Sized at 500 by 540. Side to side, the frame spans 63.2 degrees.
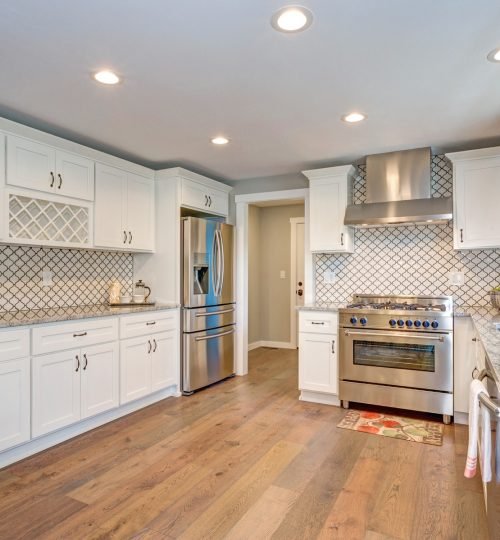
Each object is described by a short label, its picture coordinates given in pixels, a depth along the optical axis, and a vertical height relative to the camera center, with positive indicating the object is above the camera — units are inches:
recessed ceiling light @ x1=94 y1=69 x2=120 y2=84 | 92.0 +46.7
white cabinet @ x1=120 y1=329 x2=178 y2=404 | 136.9 -30.4
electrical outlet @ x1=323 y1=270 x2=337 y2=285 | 172.4 +0.9
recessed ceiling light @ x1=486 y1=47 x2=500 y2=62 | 83.1 +46.6
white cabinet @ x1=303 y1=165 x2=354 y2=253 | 158.1 +28.0
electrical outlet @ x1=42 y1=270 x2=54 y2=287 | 133.8 +0.6
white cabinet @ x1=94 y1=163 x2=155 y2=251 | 140.6 +25.7
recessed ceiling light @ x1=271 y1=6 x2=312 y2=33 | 70.3 +46.5
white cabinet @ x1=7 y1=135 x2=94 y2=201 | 113.0 +33.2
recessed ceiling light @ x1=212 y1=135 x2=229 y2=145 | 136.7 +47.6
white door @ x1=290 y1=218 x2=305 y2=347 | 256.1 +2.7
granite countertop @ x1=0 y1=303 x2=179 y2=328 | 105.4 -10.1
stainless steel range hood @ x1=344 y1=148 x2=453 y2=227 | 139.6 +30.8
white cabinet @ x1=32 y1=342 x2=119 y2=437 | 108.9 -30.9
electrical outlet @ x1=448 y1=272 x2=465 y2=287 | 148.2 +0.0
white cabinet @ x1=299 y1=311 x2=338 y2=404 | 149.2 -28.7
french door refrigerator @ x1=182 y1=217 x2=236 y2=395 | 161.8 -10.1
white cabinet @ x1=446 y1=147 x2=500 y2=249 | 134.4 +27.3
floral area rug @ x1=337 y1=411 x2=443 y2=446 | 120.7 -46.8
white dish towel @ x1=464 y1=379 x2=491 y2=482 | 54.6 -22.3
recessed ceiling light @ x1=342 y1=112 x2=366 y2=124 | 116.2 +47.1
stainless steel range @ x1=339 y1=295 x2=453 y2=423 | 132.3 -25.9
